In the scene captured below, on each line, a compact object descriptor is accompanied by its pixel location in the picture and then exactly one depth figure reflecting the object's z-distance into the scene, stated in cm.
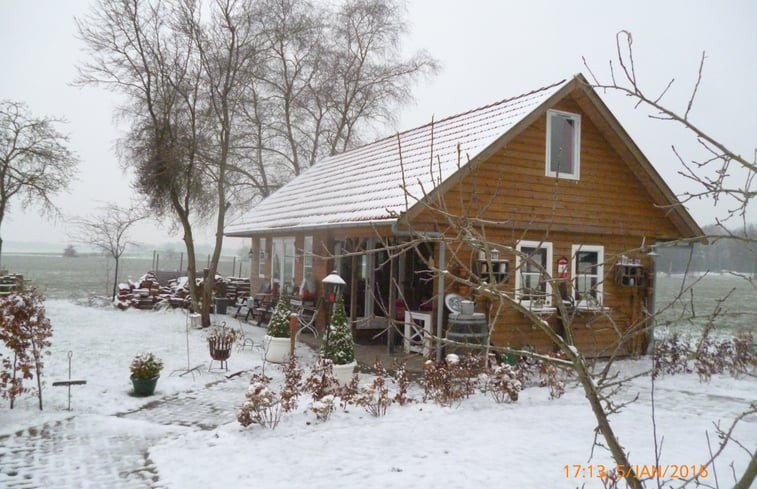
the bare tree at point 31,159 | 1948
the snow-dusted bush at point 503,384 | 732
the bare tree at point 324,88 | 2772
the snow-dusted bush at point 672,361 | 979
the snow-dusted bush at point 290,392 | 658
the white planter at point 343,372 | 827
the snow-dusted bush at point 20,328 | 666
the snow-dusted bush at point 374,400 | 674
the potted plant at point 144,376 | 787
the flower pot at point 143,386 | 787
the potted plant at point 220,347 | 944
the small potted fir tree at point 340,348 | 830
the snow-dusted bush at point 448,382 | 715
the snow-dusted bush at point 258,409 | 614
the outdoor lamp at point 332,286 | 982
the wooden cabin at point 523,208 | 1021
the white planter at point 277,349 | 1014
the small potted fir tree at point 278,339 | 1015
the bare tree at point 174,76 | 1445
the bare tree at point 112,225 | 2464
